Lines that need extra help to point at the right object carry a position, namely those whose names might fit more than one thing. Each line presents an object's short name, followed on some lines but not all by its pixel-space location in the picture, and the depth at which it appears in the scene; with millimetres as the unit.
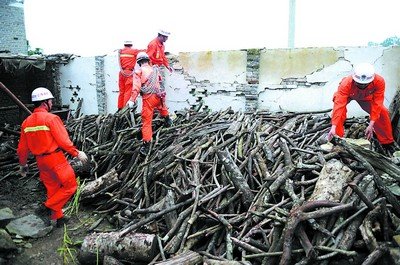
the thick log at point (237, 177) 4234
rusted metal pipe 6258
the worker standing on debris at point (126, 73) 8809
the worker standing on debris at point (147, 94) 6473
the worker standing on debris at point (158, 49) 8156
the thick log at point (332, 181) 3586
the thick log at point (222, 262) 3281
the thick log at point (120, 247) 3869
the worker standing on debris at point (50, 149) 4625
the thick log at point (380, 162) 3645
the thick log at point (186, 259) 3446
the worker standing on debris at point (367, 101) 5145
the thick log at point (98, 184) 5539
